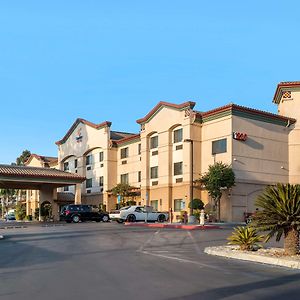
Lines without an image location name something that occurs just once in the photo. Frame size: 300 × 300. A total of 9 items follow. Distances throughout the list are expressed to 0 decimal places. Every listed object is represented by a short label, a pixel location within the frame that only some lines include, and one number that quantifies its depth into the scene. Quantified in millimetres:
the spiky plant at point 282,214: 10402
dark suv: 33461
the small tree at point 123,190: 41273
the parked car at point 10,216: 61027
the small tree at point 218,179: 30552
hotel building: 32544
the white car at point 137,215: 30977
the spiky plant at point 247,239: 11454
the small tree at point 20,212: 55835
